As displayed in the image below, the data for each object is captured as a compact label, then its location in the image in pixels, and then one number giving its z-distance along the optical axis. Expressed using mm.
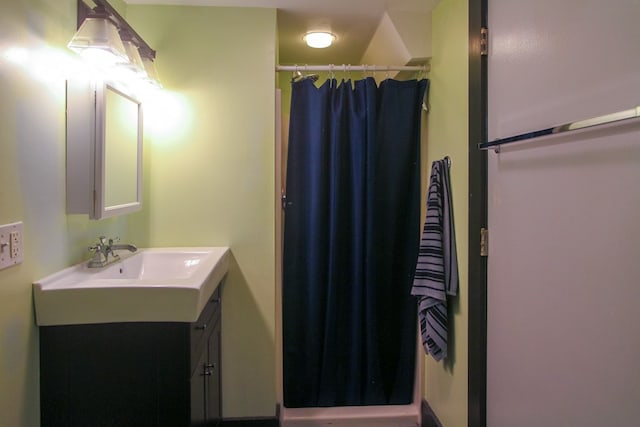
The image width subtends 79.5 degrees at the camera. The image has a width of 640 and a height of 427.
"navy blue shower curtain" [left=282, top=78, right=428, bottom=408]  2191
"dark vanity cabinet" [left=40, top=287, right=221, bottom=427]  1247
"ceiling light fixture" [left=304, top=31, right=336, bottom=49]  2311
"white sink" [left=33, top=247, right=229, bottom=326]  1234
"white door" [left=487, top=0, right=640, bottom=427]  888
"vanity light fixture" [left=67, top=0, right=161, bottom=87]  1398
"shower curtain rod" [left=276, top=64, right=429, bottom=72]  2129
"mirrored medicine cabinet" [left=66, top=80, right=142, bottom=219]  1428
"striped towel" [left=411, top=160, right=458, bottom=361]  1835
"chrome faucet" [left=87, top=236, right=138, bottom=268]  1516
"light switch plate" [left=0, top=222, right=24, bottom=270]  1076
